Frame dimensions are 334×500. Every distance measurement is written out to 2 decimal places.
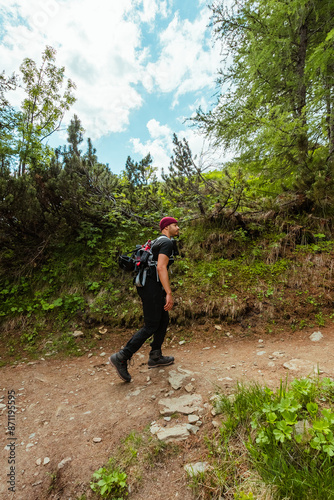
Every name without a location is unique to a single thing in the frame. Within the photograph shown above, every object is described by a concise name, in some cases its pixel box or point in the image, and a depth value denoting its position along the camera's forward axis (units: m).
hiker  3.26
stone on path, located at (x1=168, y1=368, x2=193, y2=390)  3.05
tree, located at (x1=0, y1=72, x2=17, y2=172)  8.07
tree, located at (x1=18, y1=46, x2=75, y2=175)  9.02
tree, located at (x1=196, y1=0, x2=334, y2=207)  5.11
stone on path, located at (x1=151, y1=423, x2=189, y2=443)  2.19
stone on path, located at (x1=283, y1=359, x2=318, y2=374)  2.91
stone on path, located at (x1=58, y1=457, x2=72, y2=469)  2.18
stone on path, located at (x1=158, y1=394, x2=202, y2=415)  2.52
